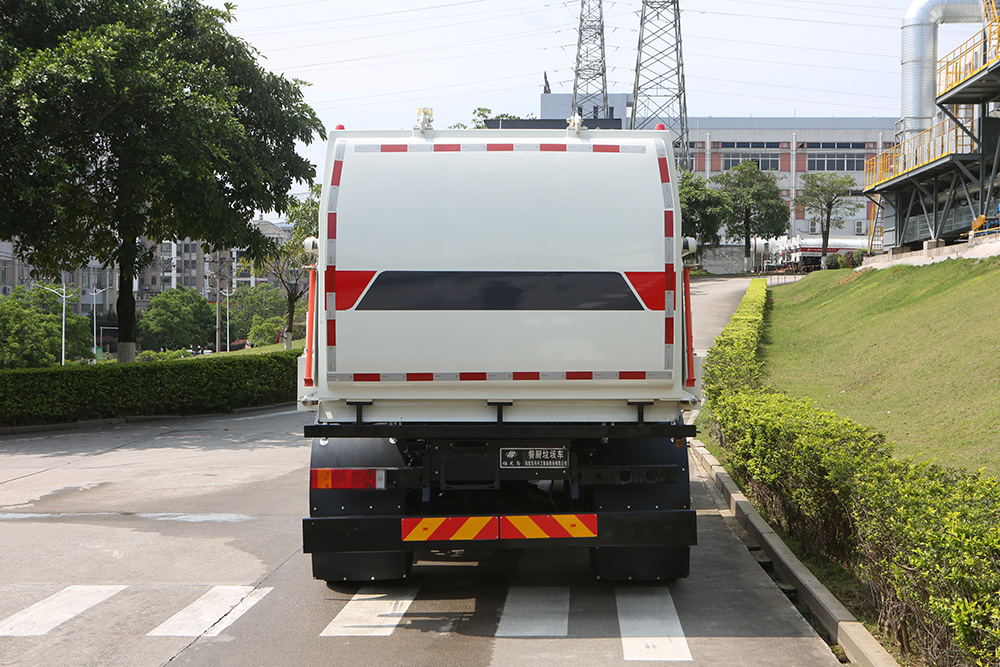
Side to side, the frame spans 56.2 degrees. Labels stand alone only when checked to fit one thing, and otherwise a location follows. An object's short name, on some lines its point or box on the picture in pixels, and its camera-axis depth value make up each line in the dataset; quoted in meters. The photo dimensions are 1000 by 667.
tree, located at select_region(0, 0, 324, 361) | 15.89
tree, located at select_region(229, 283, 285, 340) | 103.31
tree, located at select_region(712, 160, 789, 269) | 72.31
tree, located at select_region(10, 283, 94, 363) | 59.42
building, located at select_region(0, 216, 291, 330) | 139.88
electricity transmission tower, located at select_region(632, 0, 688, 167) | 65.94
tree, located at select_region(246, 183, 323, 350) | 36.28
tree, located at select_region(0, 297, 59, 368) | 47.78
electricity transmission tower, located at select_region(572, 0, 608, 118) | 76.75
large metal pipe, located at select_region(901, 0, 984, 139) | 41.62
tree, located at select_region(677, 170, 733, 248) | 64.12
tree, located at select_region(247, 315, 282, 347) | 90.44
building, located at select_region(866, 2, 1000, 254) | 30.72
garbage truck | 6.01
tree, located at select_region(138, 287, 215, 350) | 98.38
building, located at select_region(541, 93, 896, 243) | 107.81
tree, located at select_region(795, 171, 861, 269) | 75.75
